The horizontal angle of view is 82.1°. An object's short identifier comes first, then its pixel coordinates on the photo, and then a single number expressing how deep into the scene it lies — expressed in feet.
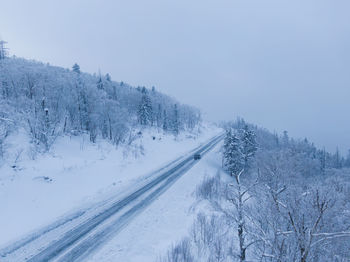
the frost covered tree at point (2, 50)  222.85
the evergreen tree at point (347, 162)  316.13
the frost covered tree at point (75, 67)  219.12
